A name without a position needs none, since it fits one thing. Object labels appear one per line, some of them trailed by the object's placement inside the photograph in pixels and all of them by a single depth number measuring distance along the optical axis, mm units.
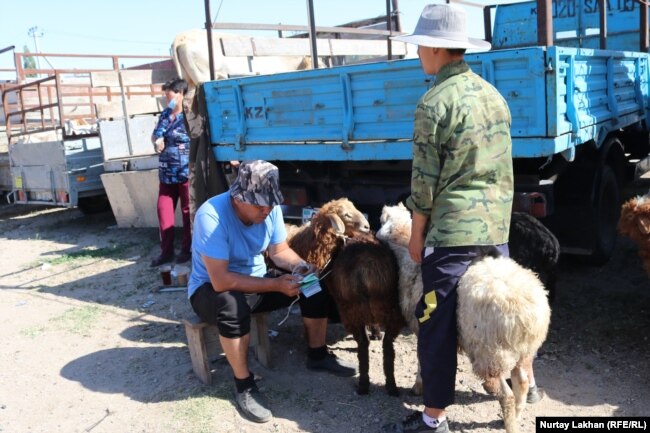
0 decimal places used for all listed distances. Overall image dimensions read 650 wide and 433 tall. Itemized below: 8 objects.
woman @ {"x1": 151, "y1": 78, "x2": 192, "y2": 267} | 6742
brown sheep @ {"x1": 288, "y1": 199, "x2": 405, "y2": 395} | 3477
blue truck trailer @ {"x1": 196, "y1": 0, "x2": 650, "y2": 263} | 3781
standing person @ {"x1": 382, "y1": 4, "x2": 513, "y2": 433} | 2645
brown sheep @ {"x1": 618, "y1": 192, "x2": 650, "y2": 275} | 3631
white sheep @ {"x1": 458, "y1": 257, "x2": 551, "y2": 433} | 2697
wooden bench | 3881
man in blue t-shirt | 3457
